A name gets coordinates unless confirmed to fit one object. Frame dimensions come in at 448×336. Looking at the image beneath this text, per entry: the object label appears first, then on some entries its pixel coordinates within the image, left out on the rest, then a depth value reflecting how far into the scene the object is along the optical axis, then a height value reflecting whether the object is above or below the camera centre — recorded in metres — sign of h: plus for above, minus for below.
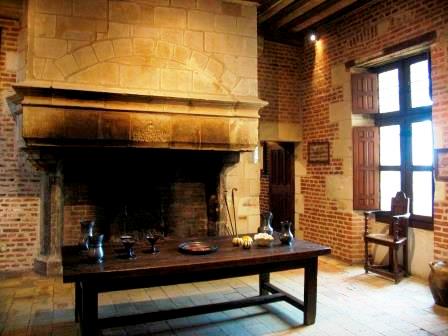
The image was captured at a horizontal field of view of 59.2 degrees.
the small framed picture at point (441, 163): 4.45 +0.13
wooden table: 2.75 -0.71
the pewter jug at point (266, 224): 3.87 -0.49
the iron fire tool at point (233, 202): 5.43 -0.38
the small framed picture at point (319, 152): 6.26 +0.37
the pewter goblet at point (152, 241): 3.24 -0.54
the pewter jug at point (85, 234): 3.18 -0.48
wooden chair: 4.78 -0.81
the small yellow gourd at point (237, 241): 3.52 -0.60
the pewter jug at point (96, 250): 2.93 -0.56
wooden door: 7.25 -0.14
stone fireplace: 4.34 +0.71
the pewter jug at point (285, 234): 3.61 -0.56
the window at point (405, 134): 5.02 +0.55
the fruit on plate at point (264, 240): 3.52 -0.58
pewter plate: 3.22 -0.62
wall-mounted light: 6.33 +2.24
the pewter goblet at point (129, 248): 3.07 -0.57
